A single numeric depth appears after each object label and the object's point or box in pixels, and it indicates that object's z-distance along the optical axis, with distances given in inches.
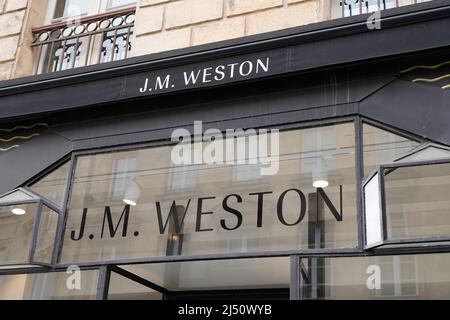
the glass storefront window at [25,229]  228.8
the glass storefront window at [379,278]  189.3
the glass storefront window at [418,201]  187.2
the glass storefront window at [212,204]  206.1
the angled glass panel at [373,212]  186.2
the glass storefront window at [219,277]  236.1
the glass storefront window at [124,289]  225.9
